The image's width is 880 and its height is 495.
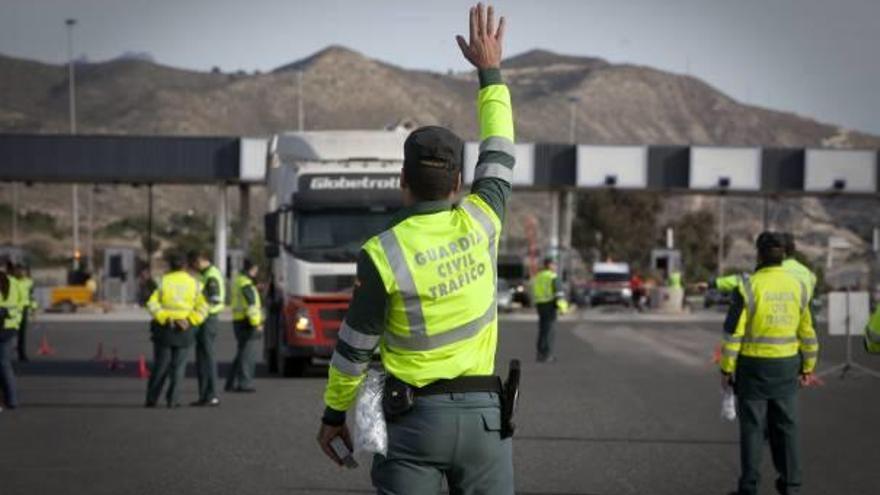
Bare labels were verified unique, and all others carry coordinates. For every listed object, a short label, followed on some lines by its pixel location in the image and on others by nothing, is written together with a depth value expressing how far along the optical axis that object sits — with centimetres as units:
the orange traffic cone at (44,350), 3192
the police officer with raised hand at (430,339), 569
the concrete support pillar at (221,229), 5847
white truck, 2345
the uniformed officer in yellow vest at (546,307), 2845
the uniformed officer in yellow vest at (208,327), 1911
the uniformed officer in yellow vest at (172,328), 1886
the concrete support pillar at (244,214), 5561
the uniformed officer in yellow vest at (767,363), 1091
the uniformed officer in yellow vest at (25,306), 2846
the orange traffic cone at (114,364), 2639
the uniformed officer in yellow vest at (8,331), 1819
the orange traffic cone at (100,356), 2861
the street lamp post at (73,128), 6975
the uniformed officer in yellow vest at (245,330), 2144
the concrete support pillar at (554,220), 6372
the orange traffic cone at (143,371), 2493
